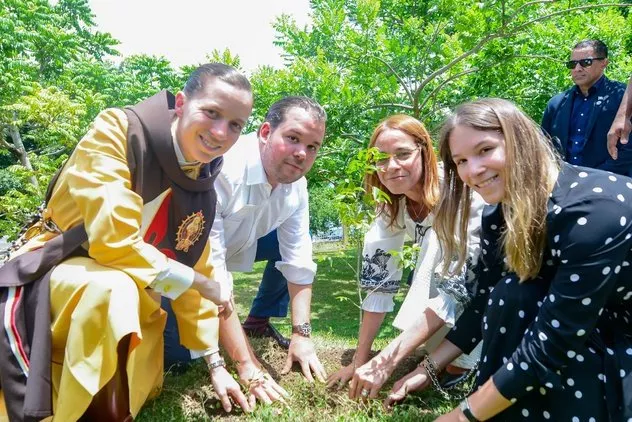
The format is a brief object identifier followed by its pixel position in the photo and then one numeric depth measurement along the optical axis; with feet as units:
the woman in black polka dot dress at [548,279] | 5.32
